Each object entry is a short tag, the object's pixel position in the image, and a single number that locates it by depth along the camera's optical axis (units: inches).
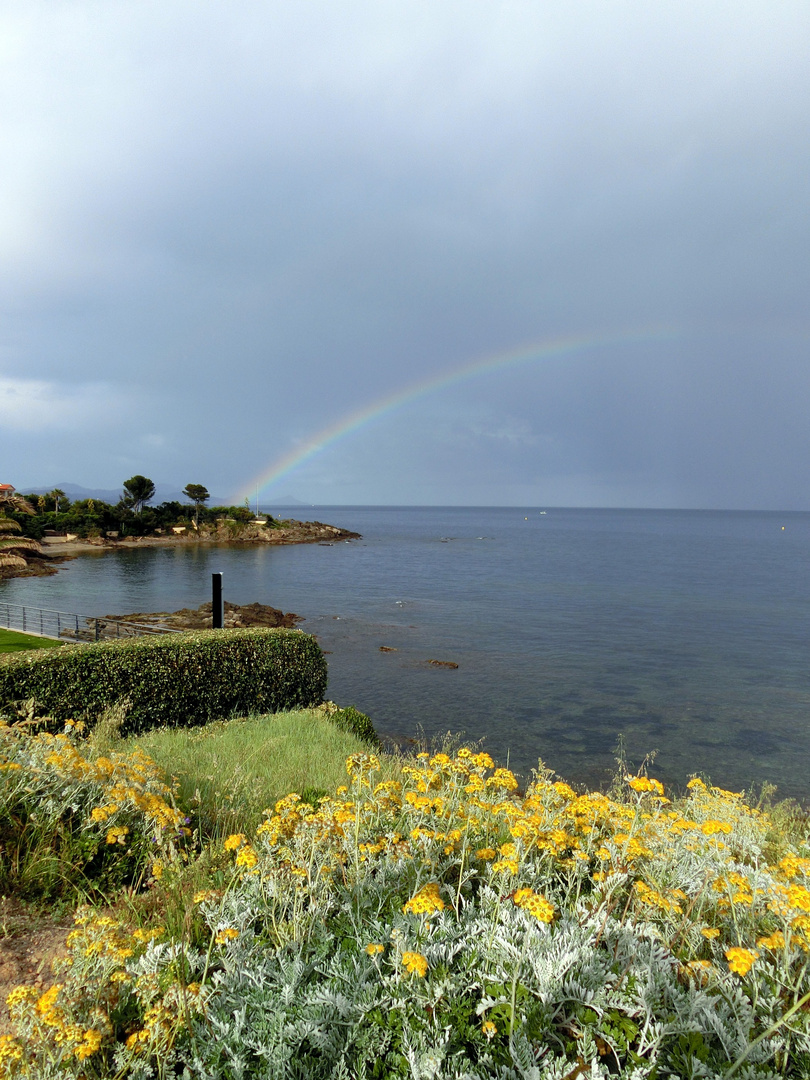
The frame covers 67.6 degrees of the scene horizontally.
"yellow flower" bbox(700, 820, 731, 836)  138.3
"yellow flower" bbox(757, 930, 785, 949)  107.5
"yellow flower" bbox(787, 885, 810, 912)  101.0
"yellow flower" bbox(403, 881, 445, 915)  102.5
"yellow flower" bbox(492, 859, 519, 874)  118.6
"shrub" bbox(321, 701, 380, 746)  454.2
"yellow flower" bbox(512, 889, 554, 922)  101.3
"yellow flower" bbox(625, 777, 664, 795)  146.1
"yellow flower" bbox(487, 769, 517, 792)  165.5
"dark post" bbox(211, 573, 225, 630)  693.9
